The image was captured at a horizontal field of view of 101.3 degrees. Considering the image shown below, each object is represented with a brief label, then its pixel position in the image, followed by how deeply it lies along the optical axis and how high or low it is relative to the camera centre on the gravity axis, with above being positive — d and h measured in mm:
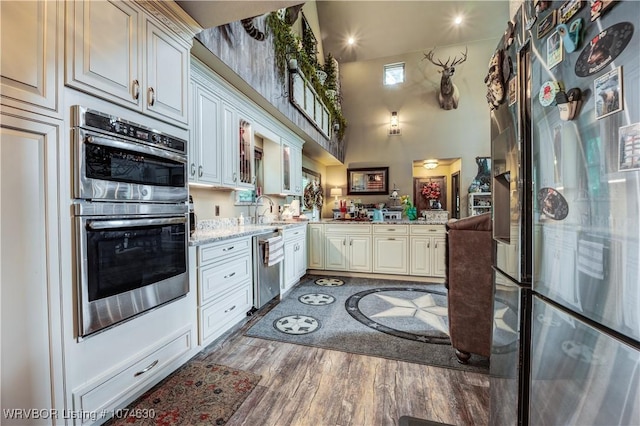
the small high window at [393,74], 6391 +3359
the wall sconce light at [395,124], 6355 +2095
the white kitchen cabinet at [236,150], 2599 +671
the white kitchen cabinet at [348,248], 4188 -598
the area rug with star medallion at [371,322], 2064 -1098
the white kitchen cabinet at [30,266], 993 -209
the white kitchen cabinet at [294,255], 3418 -633
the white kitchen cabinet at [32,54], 994 +644
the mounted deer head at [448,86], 5836 +2786
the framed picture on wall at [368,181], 6434 +744
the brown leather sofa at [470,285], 1798 -531
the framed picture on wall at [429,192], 6812 +473
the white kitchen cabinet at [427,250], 3881 -599
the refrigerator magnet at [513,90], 1037 +478
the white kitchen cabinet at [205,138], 2213 +661
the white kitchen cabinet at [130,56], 1209 +856
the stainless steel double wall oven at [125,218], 1218 -25
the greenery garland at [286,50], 3135 +2195
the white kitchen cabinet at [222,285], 1989 -625
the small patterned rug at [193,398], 1383 -1081
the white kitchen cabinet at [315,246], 4410 -586
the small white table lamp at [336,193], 6645 +457
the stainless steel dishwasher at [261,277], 2688 -699
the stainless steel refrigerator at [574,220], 599 -33
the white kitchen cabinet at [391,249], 4012 -599
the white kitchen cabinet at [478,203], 5719 +142
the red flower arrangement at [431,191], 6793 +496
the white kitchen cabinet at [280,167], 3826 +684
